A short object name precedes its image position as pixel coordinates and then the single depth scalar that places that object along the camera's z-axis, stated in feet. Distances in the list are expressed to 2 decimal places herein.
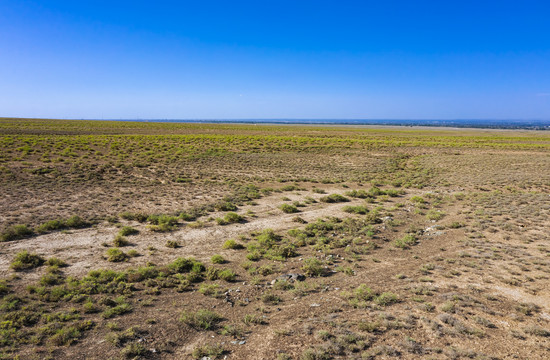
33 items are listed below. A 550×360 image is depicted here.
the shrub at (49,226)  45.84
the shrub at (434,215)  57.21
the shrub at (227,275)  33.53
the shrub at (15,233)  41.84
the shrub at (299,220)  55.72
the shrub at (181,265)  35.27
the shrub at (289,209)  62.90
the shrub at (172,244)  42.57
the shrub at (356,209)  62.31
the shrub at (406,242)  43.32
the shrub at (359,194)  77.82
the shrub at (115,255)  37.19
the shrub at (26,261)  33.68
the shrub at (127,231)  46.16
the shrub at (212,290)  30.18
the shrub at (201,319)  24.82
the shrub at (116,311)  25.80
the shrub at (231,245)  42.80
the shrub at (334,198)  72.69
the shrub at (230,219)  53.98
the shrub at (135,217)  53.52
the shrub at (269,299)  29.04
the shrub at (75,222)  48.67
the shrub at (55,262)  34.87
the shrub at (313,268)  34.83
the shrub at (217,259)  37.86
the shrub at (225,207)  62.75
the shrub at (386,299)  27.93
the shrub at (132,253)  38.93
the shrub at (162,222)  48.83
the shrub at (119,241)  41.93
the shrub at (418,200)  70.72
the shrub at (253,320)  25.48
